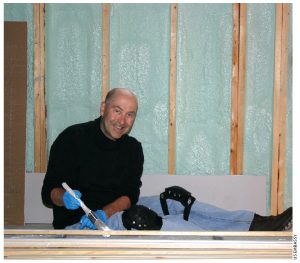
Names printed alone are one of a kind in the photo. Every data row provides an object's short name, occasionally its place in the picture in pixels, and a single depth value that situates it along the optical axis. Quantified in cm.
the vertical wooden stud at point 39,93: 301
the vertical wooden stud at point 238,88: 302
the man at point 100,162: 236
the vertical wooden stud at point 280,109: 302
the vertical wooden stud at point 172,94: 302
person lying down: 197
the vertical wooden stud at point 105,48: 301
